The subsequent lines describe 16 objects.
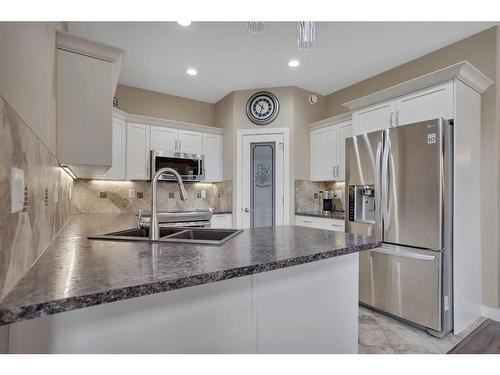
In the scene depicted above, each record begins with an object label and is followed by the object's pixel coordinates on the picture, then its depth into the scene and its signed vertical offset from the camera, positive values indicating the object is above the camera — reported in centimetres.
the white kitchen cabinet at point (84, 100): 149 +53
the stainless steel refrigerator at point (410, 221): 207 -28
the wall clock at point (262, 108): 377 +117
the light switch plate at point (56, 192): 136 -2
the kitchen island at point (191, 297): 66 -36
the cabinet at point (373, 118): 255 +73
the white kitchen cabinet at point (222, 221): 389 -48
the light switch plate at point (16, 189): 62 +0
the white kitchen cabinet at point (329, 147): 339 +56
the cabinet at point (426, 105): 216 +73
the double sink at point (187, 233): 148 -26
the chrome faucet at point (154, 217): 127 -14
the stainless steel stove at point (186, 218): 334 -38
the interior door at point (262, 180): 375 +12
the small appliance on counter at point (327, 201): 376 -18
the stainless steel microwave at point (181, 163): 360 +36
